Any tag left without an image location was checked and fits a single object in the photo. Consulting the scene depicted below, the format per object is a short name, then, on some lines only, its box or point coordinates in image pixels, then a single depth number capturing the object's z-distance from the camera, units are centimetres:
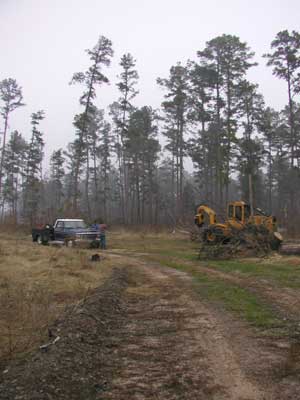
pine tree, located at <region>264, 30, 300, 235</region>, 3325
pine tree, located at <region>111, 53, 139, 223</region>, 4272
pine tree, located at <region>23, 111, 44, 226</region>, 5316
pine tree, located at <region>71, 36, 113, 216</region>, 3697
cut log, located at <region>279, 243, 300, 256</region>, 1803
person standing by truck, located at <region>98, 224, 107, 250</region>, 2416
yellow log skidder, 1944
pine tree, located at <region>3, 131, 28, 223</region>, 6306
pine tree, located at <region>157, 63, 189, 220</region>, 3991
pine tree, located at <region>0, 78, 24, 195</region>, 4775
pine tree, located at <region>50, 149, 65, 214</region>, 6873
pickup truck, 2355
